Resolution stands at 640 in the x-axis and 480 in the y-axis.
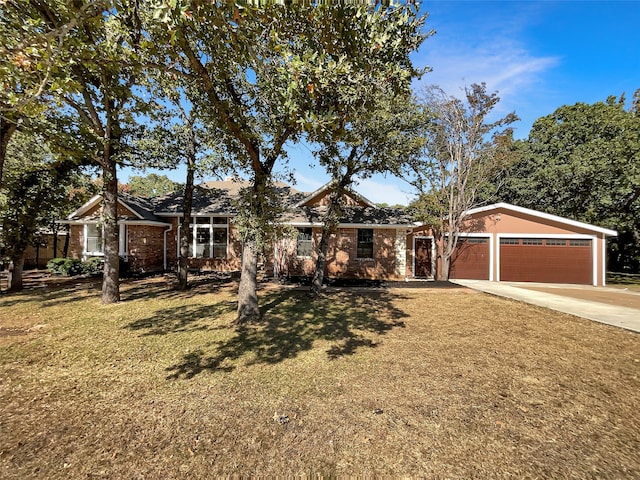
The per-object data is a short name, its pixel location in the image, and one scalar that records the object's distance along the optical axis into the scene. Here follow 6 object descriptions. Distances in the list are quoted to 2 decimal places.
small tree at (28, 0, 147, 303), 4.41
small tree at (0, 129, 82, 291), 10.38
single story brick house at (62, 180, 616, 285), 16.22
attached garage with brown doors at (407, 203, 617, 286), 16.42
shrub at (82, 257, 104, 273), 16.06
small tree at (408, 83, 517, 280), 14.82
